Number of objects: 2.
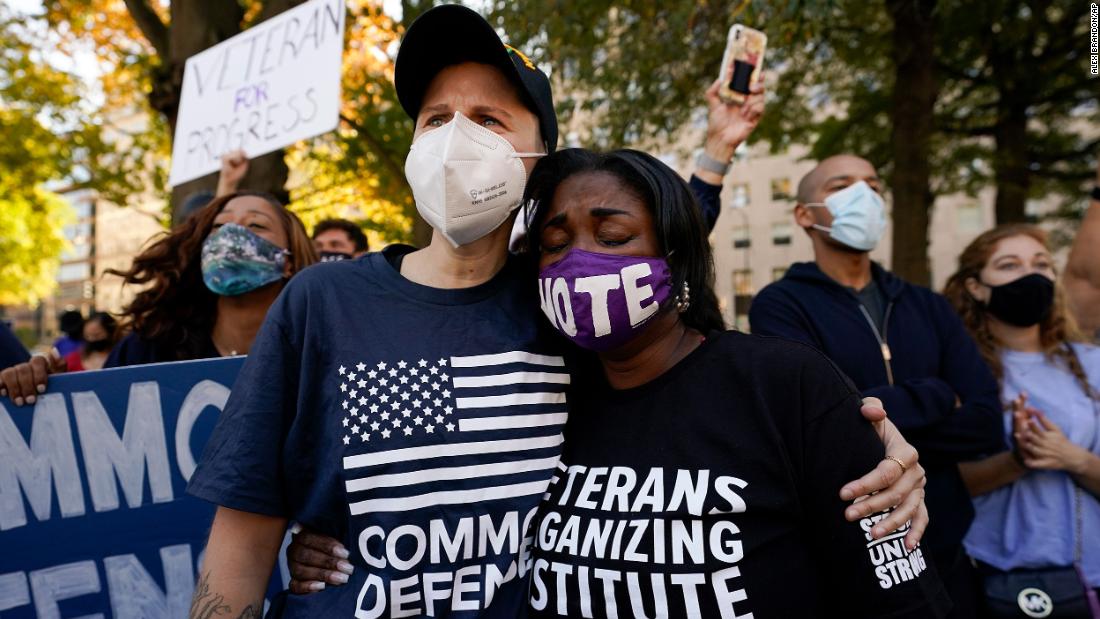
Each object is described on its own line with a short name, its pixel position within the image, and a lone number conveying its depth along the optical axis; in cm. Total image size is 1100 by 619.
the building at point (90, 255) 5834
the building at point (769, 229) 3300
